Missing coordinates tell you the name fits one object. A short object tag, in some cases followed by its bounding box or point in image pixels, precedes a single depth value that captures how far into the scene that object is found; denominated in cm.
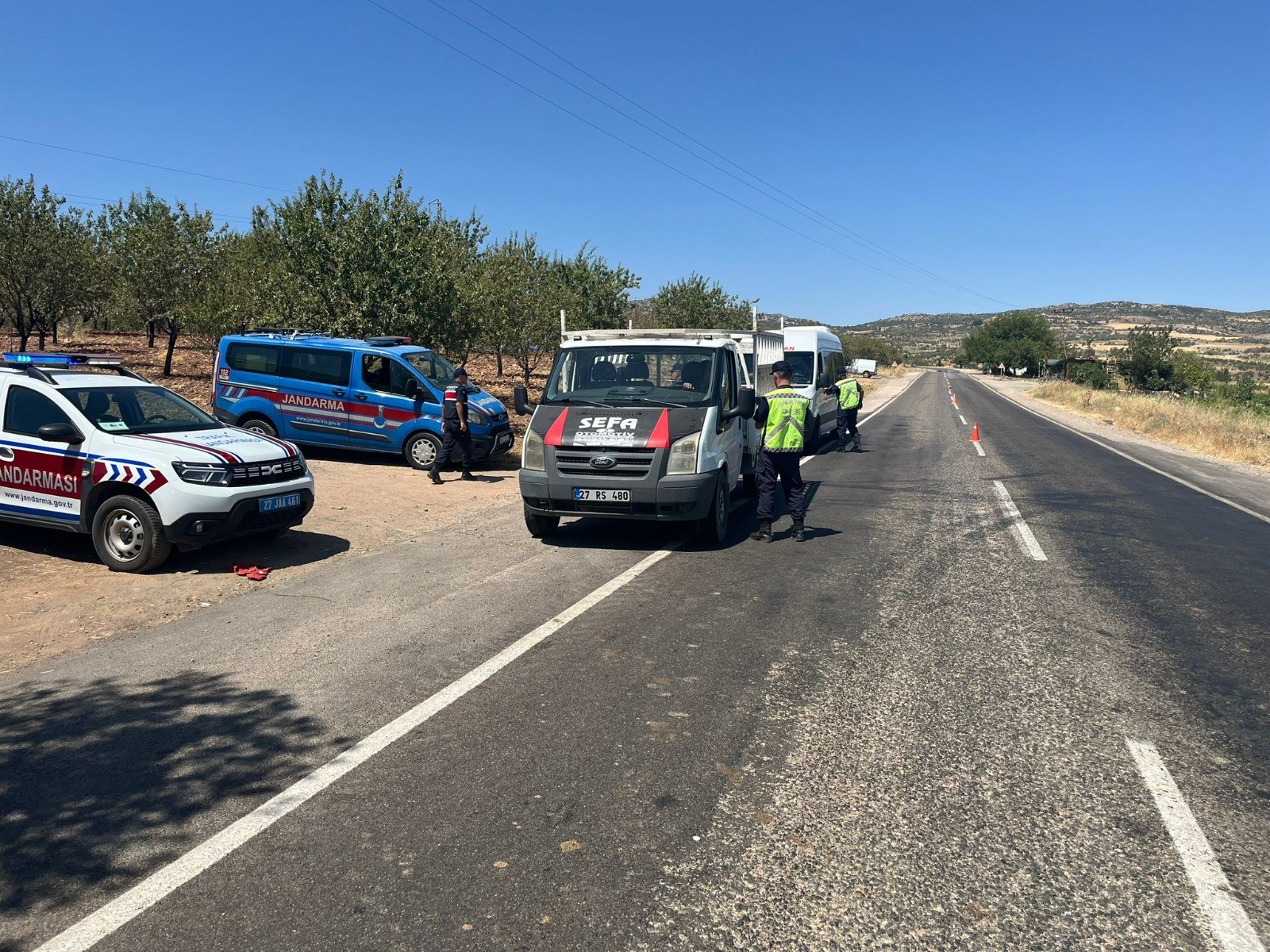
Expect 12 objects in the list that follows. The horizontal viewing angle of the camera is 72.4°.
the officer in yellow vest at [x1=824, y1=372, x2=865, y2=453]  1916
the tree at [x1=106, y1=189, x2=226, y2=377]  2473
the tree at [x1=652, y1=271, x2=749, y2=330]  4778
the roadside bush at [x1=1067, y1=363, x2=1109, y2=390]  6794
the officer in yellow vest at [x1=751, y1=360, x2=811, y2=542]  898
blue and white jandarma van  1532
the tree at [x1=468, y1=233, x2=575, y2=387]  2797
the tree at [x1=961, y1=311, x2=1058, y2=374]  11238
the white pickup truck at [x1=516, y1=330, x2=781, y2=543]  834
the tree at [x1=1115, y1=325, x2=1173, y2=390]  6719
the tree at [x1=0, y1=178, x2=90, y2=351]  2416
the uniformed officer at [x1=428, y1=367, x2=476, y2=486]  1384
